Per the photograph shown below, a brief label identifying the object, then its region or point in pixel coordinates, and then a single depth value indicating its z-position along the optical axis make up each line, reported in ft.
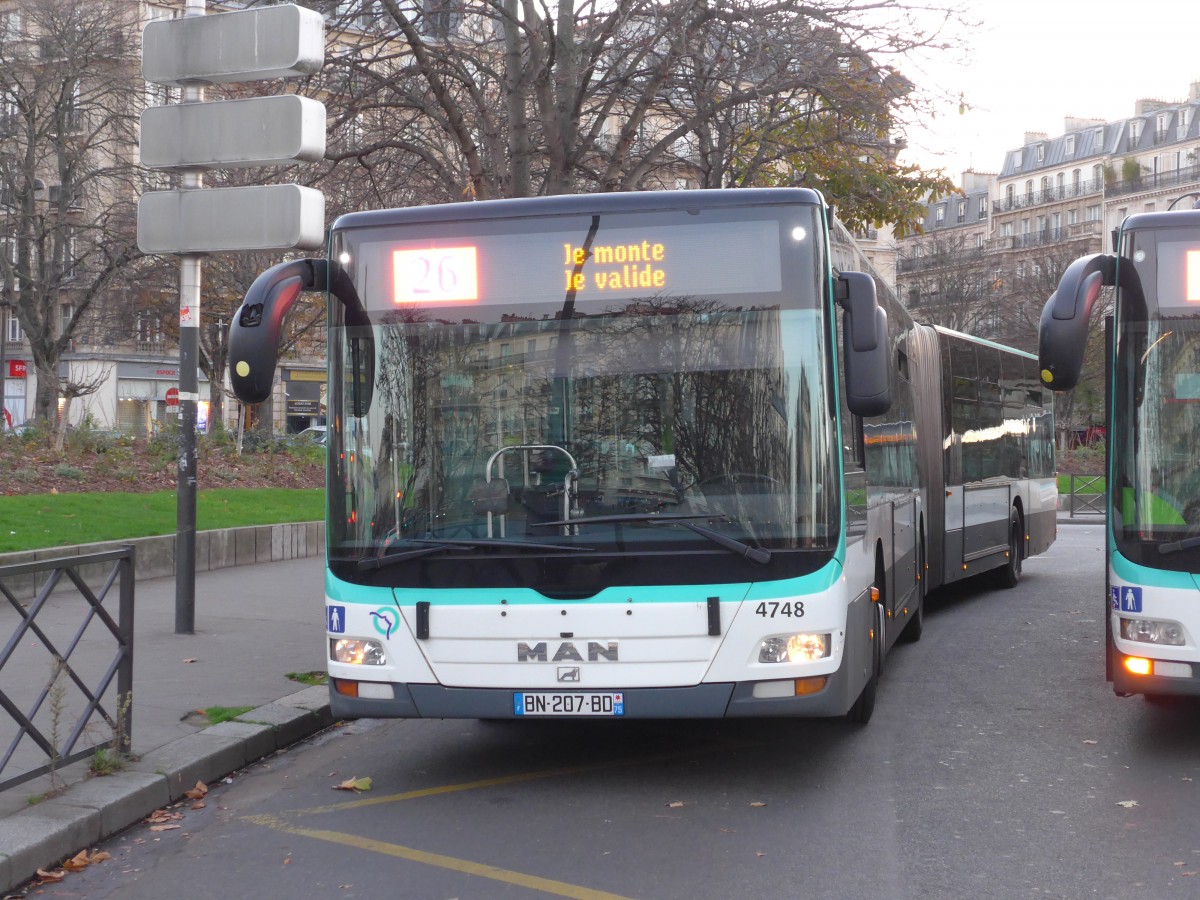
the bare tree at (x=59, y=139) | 95.50
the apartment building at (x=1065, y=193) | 215.51
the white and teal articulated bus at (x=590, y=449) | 21.58
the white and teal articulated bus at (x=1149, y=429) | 23.52
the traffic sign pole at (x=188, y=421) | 36.60
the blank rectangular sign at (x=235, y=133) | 34.81
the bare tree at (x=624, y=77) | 48.42
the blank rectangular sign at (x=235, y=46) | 35.40
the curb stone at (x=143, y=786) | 18.57
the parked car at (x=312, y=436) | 106.11
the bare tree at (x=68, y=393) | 69.67
